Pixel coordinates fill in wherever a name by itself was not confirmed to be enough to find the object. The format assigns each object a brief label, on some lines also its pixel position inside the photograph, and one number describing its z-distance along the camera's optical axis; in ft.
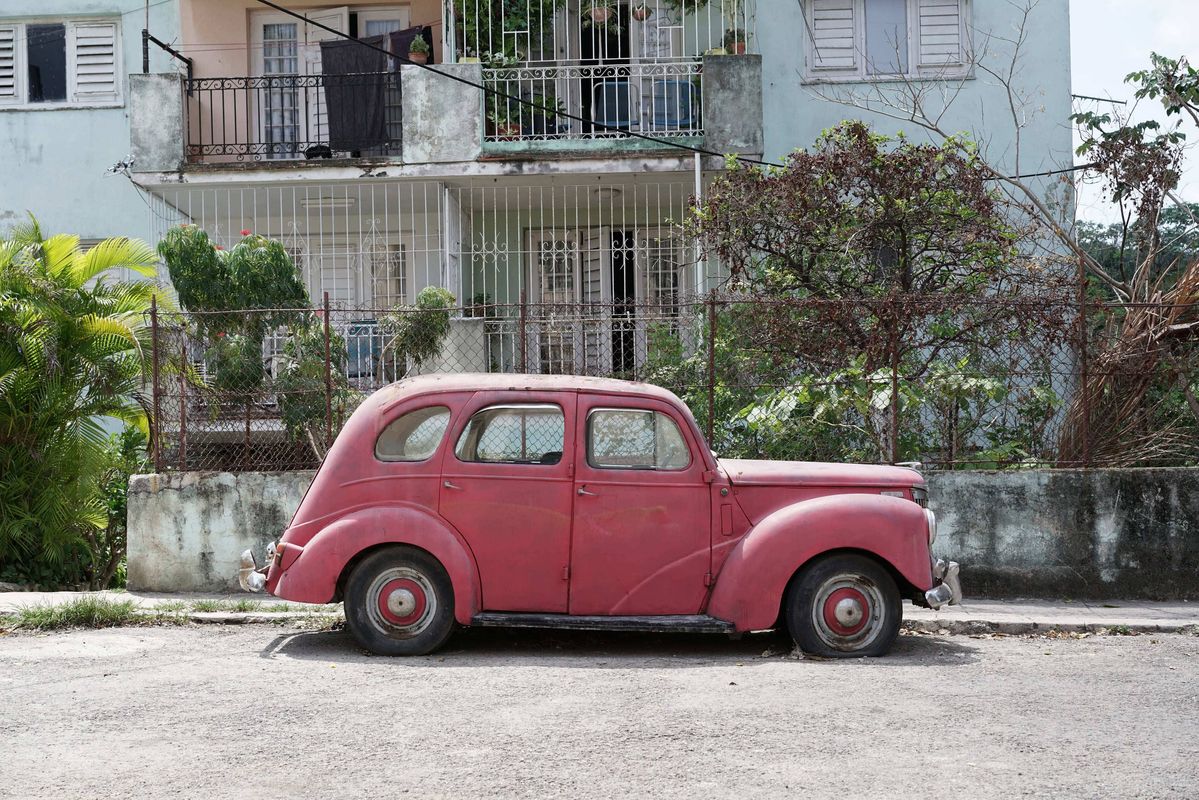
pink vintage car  24.14
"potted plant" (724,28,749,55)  48.53
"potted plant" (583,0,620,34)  50.24
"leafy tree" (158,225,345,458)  33.88
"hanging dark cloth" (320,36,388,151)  51.90
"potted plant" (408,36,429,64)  50.34
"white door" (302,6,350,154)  55.06
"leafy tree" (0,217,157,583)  35.81
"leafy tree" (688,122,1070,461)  38.11
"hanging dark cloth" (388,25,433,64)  52.90
